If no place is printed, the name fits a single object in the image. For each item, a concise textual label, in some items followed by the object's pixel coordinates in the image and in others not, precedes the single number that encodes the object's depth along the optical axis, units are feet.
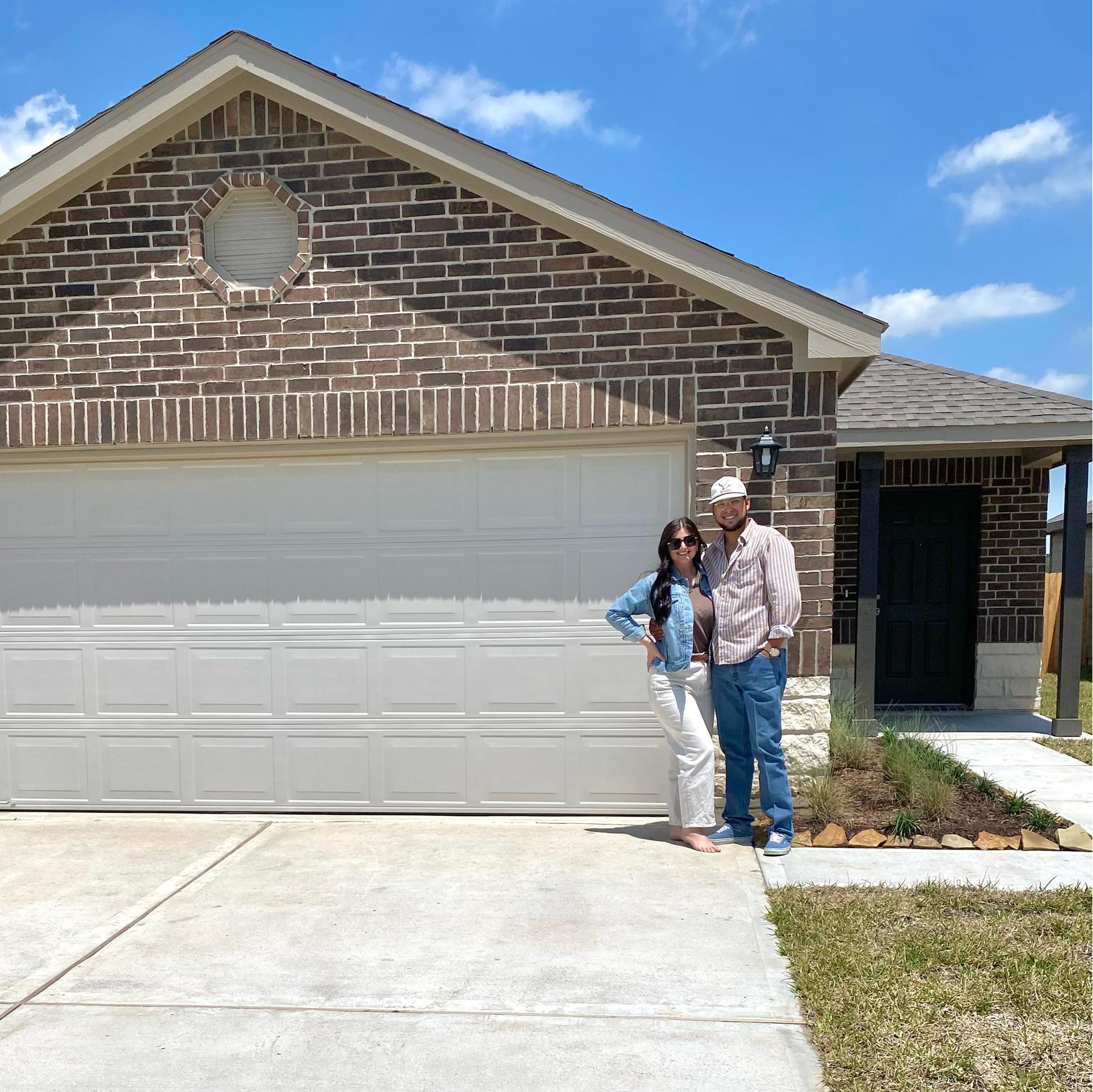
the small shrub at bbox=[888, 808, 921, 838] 17.65
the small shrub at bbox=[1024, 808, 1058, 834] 18.11
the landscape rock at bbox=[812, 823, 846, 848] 17.31
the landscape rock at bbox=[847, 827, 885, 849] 17.26
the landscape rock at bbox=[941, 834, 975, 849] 17.20
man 16.47
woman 16.67
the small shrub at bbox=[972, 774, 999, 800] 20.44
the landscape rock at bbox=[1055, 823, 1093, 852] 17.11
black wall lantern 17.62
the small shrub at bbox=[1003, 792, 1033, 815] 19.11
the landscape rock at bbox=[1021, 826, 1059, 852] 17.13
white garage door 19.25
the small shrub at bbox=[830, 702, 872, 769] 21.68
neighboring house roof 57.93
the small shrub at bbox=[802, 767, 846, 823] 18.20
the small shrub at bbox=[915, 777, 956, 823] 18.71
